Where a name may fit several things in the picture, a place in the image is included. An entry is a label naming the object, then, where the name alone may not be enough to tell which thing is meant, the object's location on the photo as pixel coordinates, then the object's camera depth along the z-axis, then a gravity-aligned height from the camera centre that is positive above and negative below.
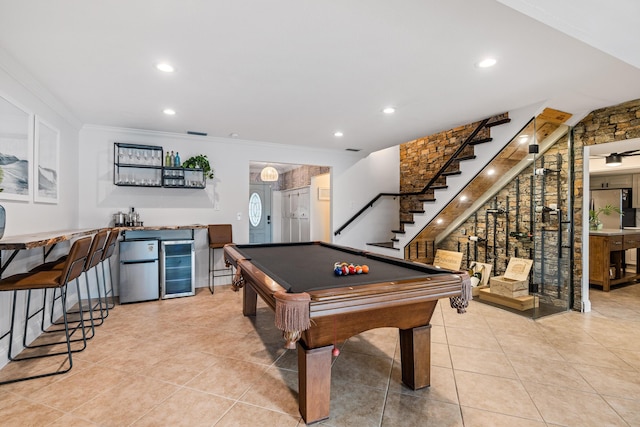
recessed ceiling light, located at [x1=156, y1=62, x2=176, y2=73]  2.54 +1.25
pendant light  6.81 +0.87
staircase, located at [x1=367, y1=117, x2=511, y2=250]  4.25 +0.54
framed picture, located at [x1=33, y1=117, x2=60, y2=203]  3.05 +0.54
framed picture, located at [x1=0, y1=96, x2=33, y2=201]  2.49 +0.54
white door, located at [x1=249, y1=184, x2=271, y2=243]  8.95 -0.01
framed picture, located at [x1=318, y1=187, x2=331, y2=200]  7.35 +0.49
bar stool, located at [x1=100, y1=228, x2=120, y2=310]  3.40 -0.49
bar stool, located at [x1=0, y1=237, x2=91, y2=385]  2.24 -0.52
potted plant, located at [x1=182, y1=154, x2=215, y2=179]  4.76 +0.78
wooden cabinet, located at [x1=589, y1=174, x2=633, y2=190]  6.39 +0.73
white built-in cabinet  7.54 -0.05
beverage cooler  4.43 -0.84
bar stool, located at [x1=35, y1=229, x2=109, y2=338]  2.75 -0.49
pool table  1.60 -0.51
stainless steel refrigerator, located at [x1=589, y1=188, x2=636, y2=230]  6.24 +0.21
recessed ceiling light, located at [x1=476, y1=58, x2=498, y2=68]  2.43 +1.24
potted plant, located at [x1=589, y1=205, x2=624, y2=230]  5.47 +0.03
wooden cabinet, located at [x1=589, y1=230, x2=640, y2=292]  4.86 -0.68
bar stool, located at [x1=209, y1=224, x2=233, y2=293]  4.83 -0.40
